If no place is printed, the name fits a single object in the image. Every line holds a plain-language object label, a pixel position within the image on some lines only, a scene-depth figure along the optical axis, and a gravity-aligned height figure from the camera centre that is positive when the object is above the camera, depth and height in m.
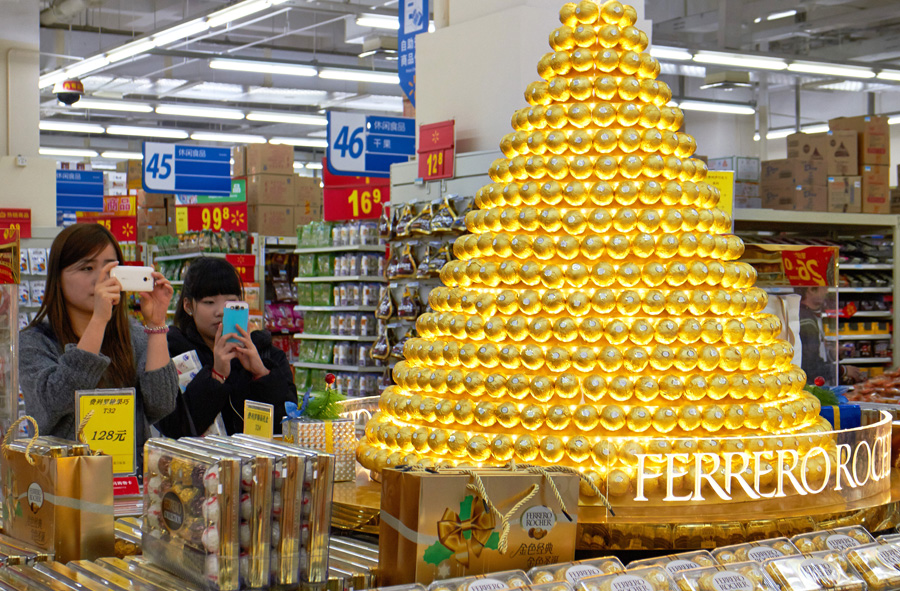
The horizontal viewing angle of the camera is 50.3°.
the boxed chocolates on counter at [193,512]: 1.61 -0.46
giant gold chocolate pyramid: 2.47 -0.17
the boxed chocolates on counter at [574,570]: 1.73 -0.59
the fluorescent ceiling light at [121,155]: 23.15 +2.31
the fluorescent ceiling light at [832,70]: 12.14 +2.42
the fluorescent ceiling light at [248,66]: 12.06 +2.33
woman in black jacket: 3.13 -0.39
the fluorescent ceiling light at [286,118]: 17.42 +2.49
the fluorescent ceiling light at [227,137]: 19.84 +2.37
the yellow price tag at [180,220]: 11.88 +0.36
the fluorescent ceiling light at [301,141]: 22.06 +2.51
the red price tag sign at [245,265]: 9.95 -0.17
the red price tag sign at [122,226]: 13.32 +0.31
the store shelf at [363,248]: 8.69 +0.02
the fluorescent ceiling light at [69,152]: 21.95 +2.23
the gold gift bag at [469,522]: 1.74 -0.51
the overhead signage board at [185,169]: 11.49 +0.96
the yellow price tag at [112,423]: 2.14 -0.39
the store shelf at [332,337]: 8.65 -0.82
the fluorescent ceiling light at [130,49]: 11.62 +2.47
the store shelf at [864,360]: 9.21 -1.04
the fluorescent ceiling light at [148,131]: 19.70 +2.51
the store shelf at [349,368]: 8.61 -1.08
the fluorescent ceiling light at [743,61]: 11.81 +2.39
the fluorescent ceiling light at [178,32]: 10.61 +2.48
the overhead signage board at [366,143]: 7.98 +0.90
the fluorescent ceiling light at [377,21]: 10.68 +2.59
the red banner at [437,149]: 5.90 +0.64
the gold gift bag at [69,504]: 1.87 -0.51
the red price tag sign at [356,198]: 9.13 +0.50
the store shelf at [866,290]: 9.05 -0.35
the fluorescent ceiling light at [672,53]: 11.30 +2.36
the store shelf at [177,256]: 10.69 -0.08
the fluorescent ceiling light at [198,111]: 17.25 +2.52
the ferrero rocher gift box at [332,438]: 2.67 -0.53
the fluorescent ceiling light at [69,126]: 18.97 +2.44
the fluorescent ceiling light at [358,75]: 13.51 +2.49
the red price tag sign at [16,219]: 10.69 +0.32
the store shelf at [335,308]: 8.69 -0.55
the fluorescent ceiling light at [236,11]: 9.73 +2.46
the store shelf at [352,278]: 8.68 -0.26
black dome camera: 13.38 +2.21
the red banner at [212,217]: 11.55 +0.39
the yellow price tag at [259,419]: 2.67 -0.48
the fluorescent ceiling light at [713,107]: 16.69 +2.56
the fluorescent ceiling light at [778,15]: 14.18 +3.56
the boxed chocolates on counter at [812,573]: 1.81 -0.62
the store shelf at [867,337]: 9.20 -0.82
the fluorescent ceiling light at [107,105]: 17.47 +2.65
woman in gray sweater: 2.52 -0.23
